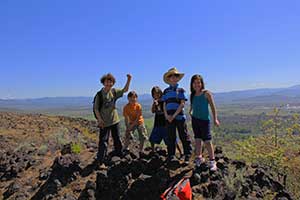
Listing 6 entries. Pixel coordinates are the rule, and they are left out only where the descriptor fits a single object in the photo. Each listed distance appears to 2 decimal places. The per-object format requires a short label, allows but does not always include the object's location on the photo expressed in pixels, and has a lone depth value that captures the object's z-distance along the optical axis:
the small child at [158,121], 6.16
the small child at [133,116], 6.50
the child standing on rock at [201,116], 5.13
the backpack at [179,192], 4.30
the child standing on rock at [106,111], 5.86
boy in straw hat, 5.45
